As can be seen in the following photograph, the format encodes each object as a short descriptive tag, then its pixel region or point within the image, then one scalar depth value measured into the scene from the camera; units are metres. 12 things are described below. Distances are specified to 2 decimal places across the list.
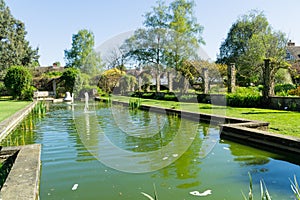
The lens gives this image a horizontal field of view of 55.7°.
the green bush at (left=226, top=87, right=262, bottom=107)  13.19
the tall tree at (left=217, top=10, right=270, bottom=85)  35.69
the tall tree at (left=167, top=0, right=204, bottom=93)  28.19
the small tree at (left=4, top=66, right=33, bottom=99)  22.02
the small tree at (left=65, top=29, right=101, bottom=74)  42.62
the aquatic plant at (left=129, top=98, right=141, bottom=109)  15.36
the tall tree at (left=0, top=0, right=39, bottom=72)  33.44
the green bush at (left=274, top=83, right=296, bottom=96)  18.81
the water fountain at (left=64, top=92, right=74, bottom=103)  24.67
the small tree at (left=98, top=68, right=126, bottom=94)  34.22
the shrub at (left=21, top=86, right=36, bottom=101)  22.72
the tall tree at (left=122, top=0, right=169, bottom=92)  28.97
